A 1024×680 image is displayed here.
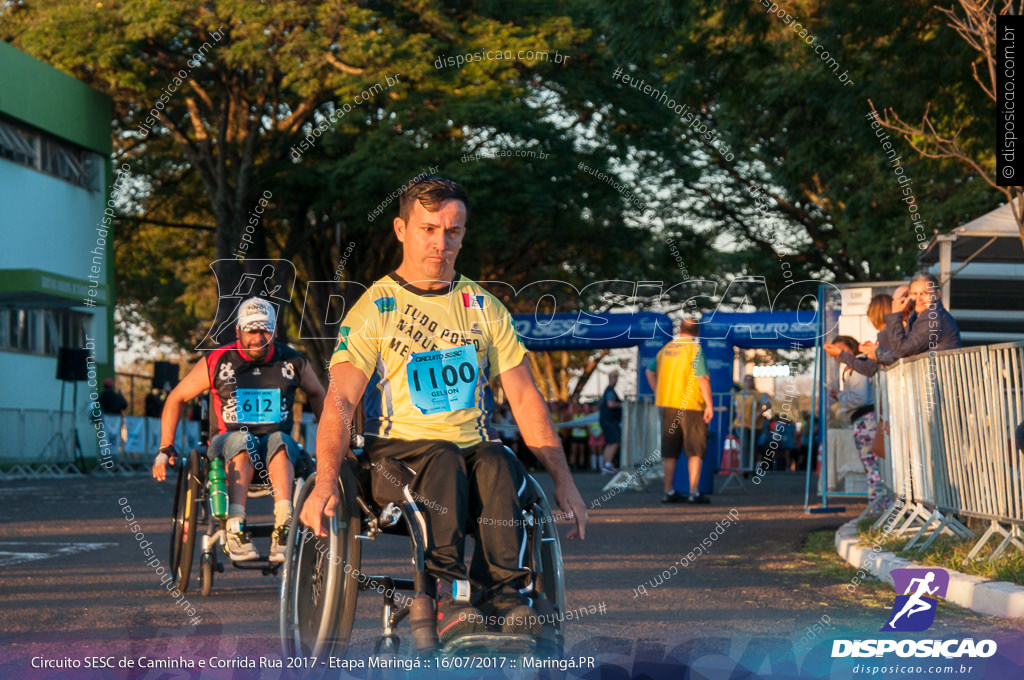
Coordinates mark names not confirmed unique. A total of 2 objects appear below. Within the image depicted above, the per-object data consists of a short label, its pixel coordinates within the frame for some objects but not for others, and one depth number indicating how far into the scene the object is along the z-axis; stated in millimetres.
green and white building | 26703
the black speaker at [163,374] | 29234
